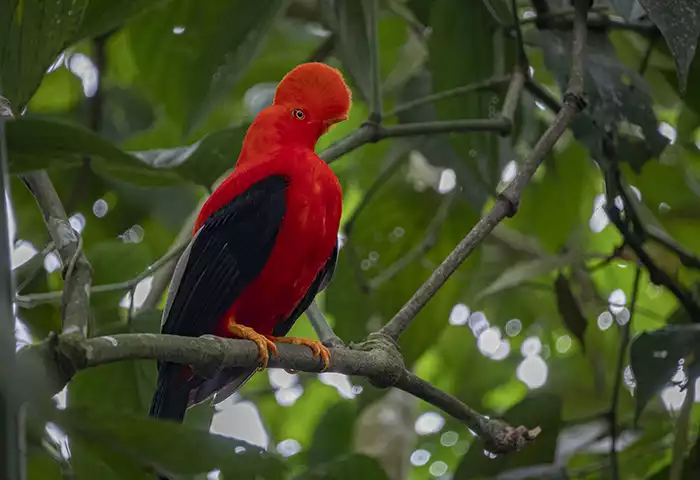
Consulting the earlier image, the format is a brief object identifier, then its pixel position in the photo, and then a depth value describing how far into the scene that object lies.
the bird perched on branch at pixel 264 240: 7.68
